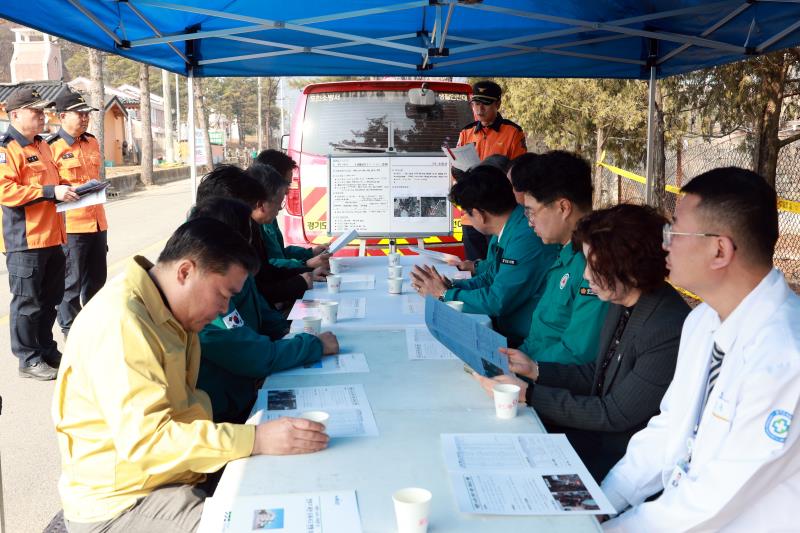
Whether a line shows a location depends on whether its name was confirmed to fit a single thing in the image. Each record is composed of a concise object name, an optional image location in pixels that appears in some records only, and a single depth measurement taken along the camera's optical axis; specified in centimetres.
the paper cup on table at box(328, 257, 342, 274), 496
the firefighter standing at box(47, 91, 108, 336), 620
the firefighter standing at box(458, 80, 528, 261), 622
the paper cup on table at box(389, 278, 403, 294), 415
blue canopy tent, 461
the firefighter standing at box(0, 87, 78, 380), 531
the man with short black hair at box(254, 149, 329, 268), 491
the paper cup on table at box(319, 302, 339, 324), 343
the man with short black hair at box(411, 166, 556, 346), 373
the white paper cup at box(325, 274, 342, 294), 423
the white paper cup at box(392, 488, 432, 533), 153
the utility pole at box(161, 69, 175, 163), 4220
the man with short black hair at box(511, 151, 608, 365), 274
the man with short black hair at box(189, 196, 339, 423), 270
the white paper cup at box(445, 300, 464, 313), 343
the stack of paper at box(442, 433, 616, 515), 169
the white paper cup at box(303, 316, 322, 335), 309
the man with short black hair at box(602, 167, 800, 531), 162
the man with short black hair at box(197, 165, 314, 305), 379
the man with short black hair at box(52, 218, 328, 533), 191
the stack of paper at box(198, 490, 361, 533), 161
